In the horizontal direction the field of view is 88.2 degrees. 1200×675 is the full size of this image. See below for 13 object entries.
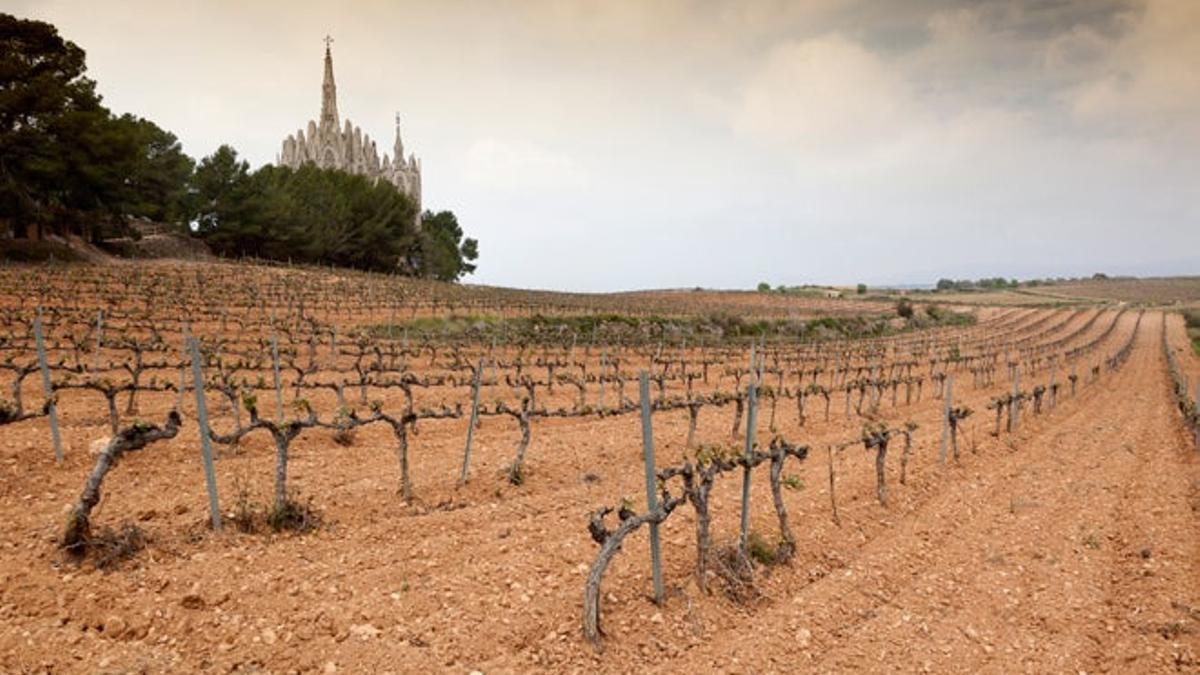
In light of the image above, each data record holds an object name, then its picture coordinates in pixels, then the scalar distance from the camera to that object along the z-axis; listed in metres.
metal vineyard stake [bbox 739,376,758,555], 7.63
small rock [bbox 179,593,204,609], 6.05
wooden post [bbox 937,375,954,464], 13.25
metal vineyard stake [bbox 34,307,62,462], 9.38
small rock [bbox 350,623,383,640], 5.85
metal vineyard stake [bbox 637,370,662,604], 6.59
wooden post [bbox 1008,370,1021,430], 17.82
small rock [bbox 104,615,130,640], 5.62
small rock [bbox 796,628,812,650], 6.16
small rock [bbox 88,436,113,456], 10.06
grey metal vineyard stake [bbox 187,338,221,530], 7.48
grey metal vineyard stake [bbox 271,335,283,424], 13.83
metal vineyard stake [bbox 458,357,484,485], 10.30
